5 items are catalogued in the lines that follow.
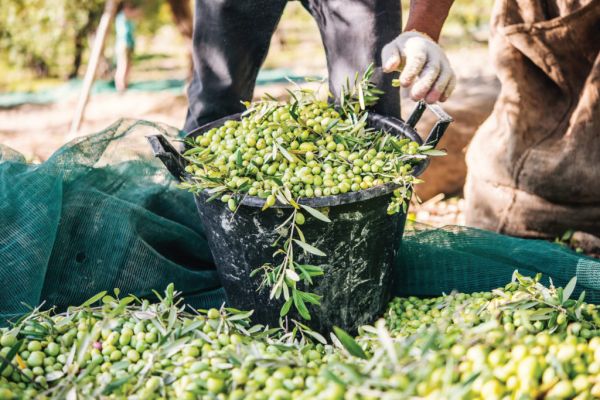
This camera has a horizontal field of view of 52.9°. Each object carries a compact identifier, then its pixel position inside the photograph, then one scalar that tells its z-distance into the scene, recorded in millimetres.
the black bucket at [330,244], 1928
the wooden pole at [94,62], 6211
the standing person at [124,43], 9188
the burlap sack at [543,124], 2826
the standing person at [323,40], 2320
